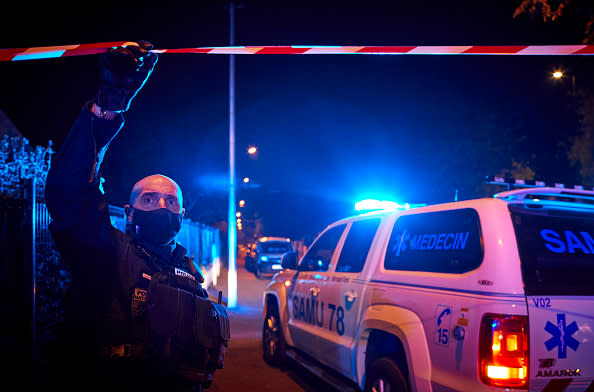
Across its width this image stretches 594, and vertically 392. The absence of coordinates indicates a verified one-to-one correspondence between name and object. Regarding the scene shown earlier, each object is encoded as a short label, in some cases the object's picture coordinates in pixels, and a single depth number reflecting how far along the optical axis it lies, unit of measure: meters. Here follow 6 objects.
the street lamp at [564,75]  12.50
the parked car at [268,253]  23.67
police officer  1.82
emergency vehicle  2.89
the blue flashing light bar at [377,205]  4.68
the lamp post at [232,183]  12.40
